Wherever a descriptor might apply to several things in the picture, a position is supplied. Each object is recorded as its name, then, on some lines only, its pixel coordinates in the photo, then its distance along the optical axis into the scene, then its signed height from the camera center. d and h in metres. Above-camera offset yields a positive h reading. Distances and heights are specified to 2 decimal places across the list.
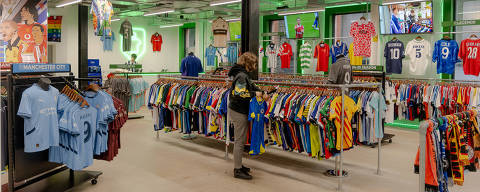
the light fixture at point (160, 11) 13.05 +2.38
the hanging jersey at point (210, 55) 14.34 +0.94
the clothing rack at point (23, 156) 3.77 -0.82
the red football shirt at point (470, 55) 8.13 +0.54
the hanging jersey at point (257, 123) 5.00 -0.58
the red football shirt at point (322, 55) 10.91 +0.71
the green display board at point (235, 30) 13.60 +1.79
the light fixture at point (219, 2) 10.06 +2.11
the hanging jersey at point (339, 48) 10.34 +0.87
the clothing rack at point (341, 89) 4.59 -0.11
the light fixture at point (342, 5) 11.13 +2.25
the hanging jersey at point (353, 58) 10.07 +0.59
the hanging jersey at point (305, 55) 11.34 +0.75
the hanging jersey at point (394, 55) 9.16 +0.60
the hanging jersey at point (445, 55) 8.43 +0.56
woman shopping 4.97 -0.27
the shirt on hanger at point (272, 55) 12.52 +0.82
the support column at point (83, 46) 7.29 +0.65
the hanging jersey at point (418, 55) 9.02 +0.60
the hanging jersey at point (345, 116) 4.59 -0.45
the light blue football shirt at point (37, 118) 3.68 -0.39
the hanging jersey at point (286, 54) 12.16 +0.83
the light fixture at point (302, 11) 10.97 +2.02
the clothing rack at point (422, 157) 2.41 -0.49
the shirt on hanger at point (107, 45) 13.85 +1.27
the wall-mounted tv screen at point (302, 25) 11.64 +1.69
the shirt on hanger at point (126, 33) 12.27 +1.52
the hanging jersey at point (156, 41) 16.56 +1.69
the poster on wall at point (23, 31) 6.37 +0.83
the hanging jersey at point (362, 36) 9.70 +1.12
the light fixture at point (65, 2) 10.82 +2.29
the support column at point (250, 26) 6.41 +0.92
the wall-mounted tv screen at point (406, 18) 9.08 +1.54
